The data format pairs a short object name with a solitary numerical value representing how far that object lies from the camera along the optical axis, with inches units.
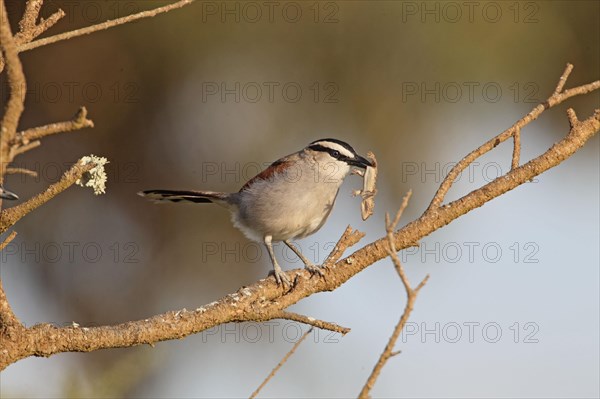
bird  304.3
